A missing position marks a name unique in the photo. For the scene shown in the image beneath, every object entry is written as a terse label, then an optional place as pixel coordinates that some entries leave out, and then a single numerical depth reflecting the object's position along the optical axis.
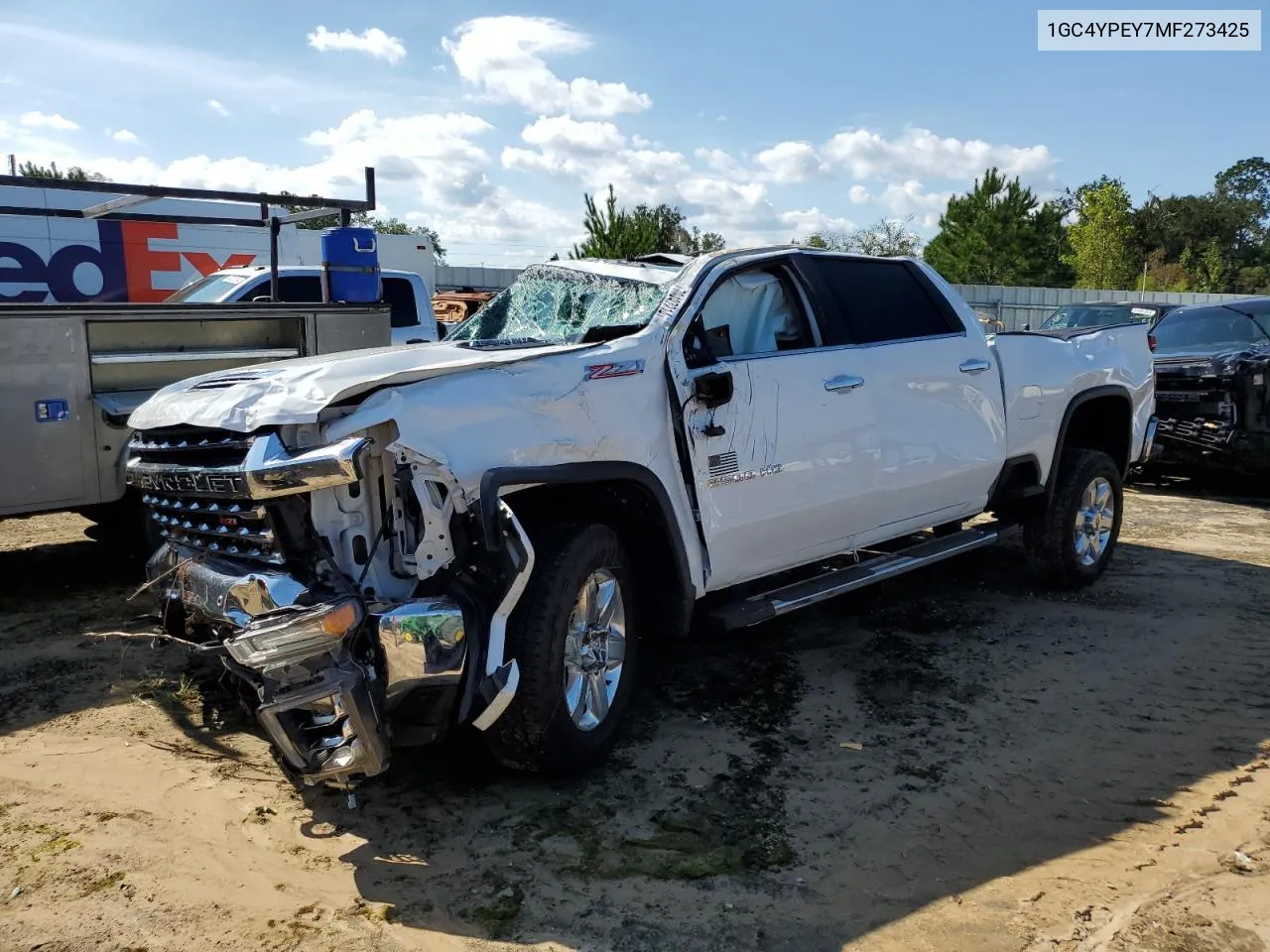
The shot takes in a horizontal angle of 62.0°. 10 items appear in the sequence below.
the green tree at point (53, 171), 30.48
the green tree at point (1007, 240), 55.09
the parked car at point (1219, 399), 9.72
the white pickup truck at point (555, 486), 3.32
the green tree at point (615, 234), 18.80
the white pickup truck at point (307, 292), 9.24
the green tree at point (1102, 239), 46.75
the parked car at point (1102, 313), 12.79
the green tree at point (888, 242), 50.97
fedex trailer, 15.25
